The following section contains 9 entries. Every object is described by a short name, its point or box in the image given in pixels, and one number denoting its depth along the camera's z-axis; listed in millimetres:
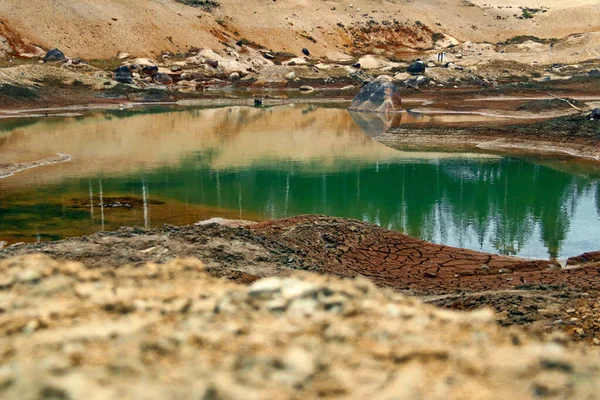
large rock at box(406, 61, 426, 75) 82875
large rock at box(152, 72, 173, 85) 74625
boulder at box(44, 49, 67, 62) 73756
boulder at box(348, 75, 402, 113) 55281
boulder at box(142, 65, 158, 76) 76875
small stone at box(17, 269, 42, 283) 8367
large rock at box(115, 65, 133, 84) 67812
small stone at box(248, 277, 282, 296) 7223
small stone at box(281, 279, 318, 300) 7047
